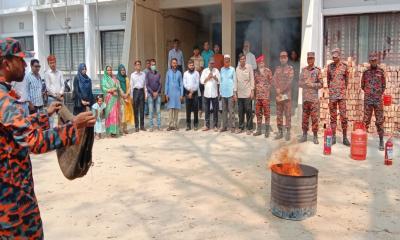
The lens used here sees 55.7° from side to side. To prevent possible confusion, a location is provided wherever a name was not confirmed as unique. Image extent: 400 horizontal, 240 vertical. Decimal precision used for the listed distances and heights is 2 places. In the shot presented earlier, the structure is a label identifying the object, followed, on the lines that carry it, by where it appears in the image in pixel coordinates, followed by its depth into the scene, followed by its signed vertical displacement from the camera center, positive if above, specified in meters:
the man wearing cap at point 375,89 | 7.37 -0.02
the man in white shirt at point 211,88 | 9.64 +0.04
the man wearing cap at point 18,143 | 2.13 -0.30
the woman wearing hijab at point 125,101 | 9.52 -0.26
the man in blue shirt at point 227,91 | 9.33 -0.04
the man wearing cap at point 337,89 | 7.71 -0.01
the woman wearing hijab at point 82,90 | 8.68 +0.02
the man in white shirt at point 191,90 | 9.84 -0.02
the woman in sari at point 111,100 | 9.13 -0.23
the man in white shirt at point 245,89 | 9.18 +0.00
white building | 9.73 +2.13
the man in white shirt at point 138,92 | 9.80 -0.04
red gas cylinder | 6.63 -0.99
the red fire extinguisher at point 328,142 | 6.96 -0.99
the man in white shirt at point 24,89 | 7.62 +0.05
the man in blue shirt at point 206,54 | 11.90 +1.12
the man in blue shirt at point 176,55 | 12.29 +1.14
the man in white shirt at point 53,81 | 8.62 +0.23
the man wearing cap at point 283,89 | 8.56 -0.02
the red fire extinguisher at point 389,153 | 6.20 -1.08
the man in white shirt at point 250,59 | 11.18 +0.92
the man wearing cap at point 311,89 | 7.99 -0.01
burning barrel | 4.12 -1.15
